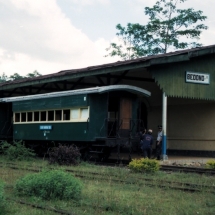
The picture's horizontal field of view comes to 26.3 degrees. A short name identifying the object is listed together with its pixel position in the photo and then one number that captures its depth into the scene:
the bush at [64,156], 16.97
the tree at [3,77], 88.44
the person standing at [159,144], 21.67
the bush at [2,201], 8.16
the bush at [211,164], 16.85
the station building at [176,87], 20.36
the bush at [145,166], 14.74
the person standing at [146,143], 18.77
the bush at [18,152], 19.77
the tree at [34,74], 75.09
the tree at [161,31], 42.12
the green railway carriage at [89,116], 18.50
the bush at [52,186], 9.41
